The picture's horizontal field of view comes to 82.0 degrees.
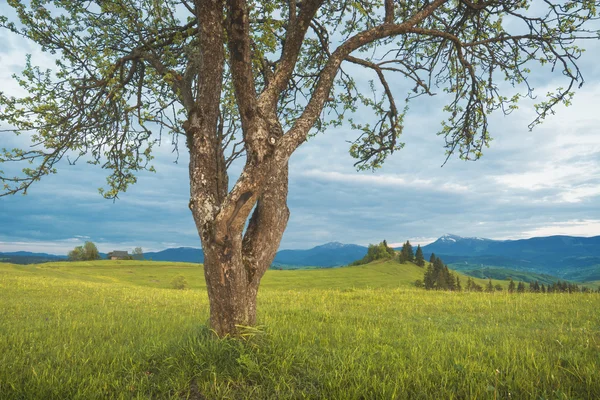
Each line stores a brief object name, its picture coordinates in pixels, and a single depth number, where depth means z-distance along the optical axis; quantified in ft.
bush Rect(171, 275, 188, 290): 157.79
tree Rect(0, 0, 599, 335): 21.34
